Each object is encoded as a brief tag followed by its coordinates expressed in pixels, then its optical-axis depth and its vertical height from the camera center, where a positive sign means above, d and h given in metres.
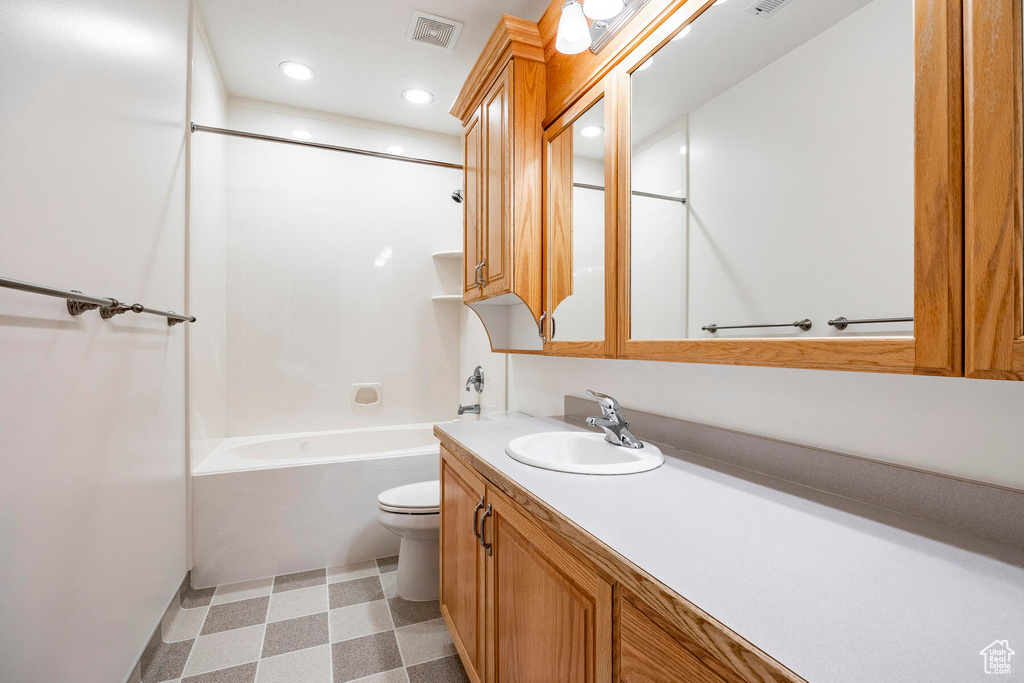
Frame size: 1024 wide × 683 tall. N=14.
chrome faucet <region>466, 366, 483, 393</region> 2.76 -0.25
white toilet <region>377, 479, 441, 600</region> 1.92 -0.88
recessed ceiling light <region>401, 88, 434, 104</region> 2.66 +1.48
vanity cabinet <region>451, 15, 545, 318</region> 1.64 +0.69
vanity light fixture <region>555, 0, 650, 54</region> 1.20 +0.90
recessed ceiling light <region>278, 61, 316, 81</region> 2.41 +1.48
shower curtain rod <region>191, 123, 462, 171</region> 2.21 +1.12
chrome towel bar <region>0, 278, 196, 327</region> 0.80 +0.09
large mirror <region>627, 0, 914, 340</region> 0.71 +0.33
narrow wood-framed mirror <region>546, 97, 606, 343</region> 1.38 +0.37
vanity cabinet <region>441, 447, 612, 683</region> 0.77 -0.56
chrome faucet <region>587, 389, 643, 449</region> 1.28 -0.24
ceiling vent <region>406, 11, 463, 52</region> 2.03 +1.46
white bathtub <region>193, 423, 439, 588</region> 2.09 -0.84
